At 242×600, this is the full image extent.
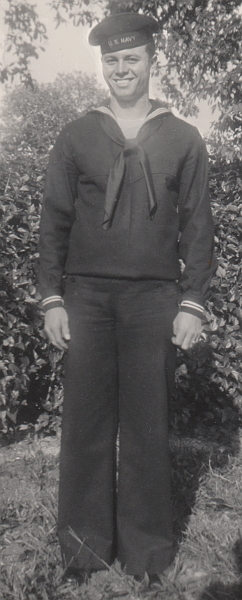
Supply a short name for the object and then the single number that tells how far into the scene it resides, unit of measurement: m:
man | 2.10
